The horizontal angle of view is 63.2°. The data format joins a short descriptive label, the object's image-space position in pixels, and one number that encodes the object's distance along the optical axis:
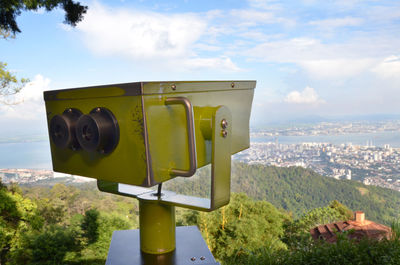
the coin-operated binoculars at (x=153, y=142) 1.01
